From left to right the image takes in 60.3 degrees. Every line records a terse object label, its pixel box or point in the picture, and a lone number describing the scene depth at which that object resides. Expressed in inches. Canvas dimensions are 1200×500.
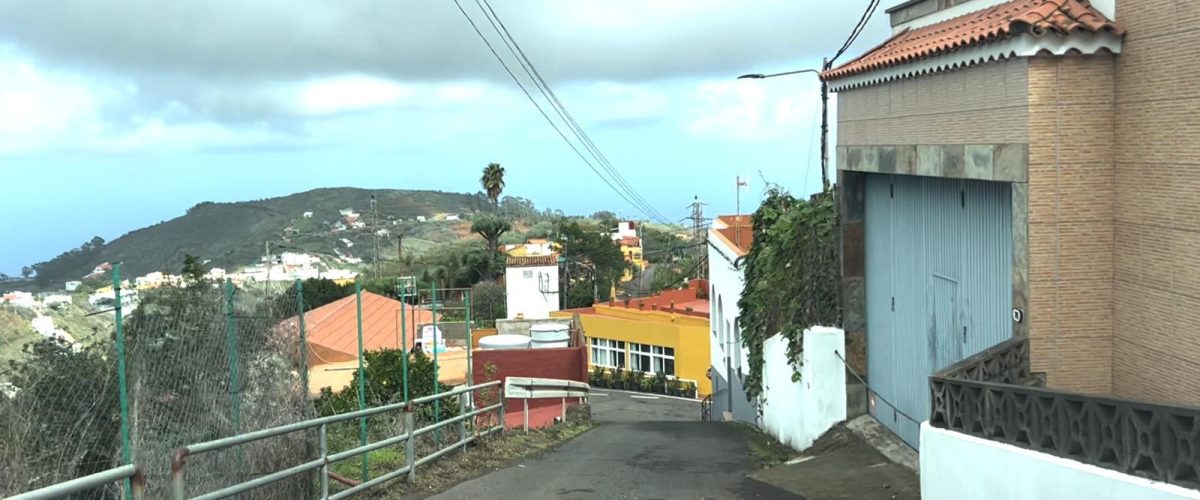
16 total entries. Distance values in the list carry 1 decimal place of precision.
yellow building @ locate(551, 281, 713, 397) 1924.2
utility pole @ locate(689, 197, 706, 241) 2642.7
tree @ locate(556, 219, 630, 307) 3132.4
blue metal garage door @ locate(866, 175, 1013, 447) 419.8
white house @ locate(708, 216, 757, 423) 1072.2
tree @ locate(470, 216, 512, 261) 3048.7
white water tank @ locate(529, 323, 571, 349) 1261.1
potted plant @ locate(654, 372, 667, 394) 1972.2
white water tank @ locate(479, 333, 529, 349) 1234.1
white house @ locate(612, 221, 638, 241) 4617.1
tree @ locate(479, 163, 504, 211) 3265.3
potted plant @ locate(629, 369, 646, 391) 2036.2
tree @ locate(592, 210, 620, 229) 4596.5
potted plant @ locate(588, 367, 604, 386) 2121.1
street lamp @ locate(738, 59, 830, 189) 775.7
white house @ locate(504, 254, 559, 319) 2731.3
